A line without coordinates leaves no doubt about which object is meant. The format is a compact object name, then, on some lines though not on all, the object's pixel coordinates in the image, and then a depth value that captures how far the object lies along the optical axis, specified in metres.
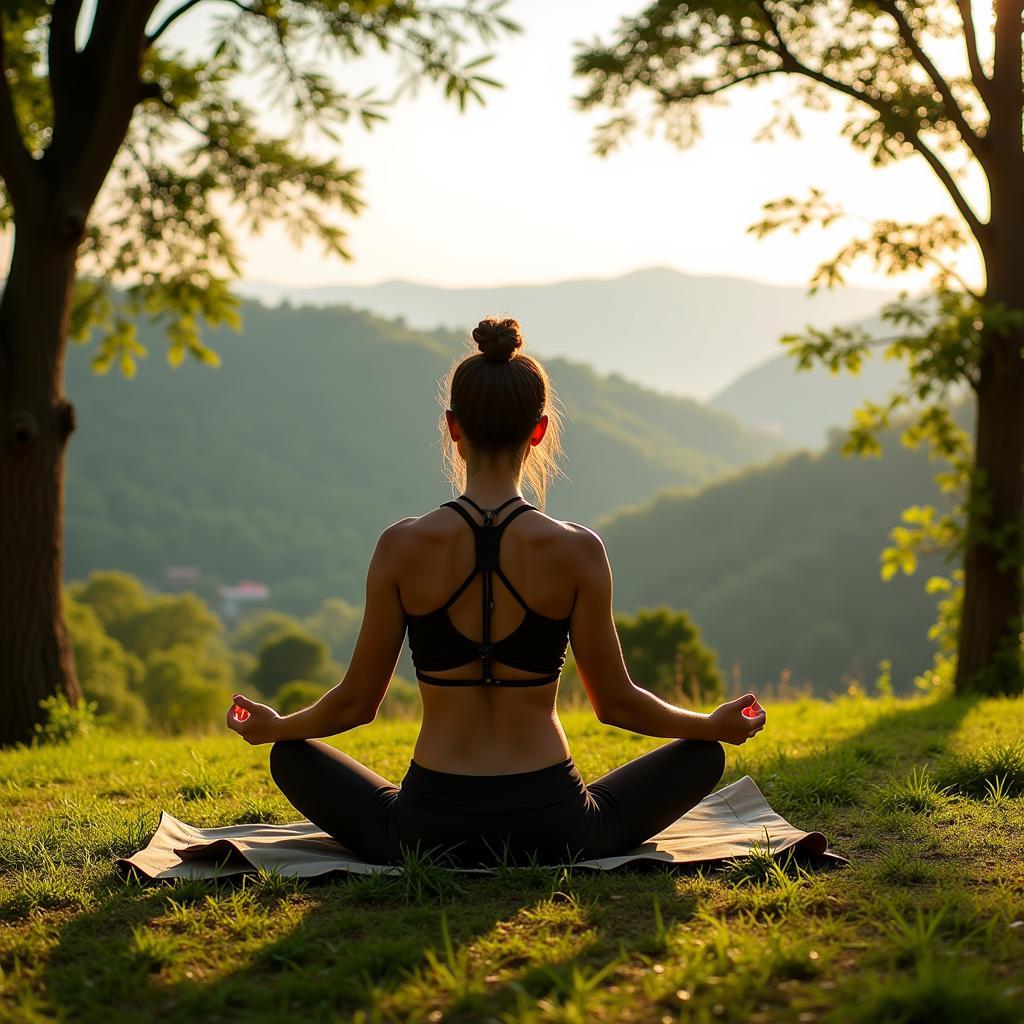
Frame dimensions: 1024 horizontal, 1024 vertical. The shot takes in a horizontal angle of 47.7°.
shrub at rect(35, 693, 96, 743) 8.37
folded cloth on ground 3.97
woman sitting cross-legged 3.71
